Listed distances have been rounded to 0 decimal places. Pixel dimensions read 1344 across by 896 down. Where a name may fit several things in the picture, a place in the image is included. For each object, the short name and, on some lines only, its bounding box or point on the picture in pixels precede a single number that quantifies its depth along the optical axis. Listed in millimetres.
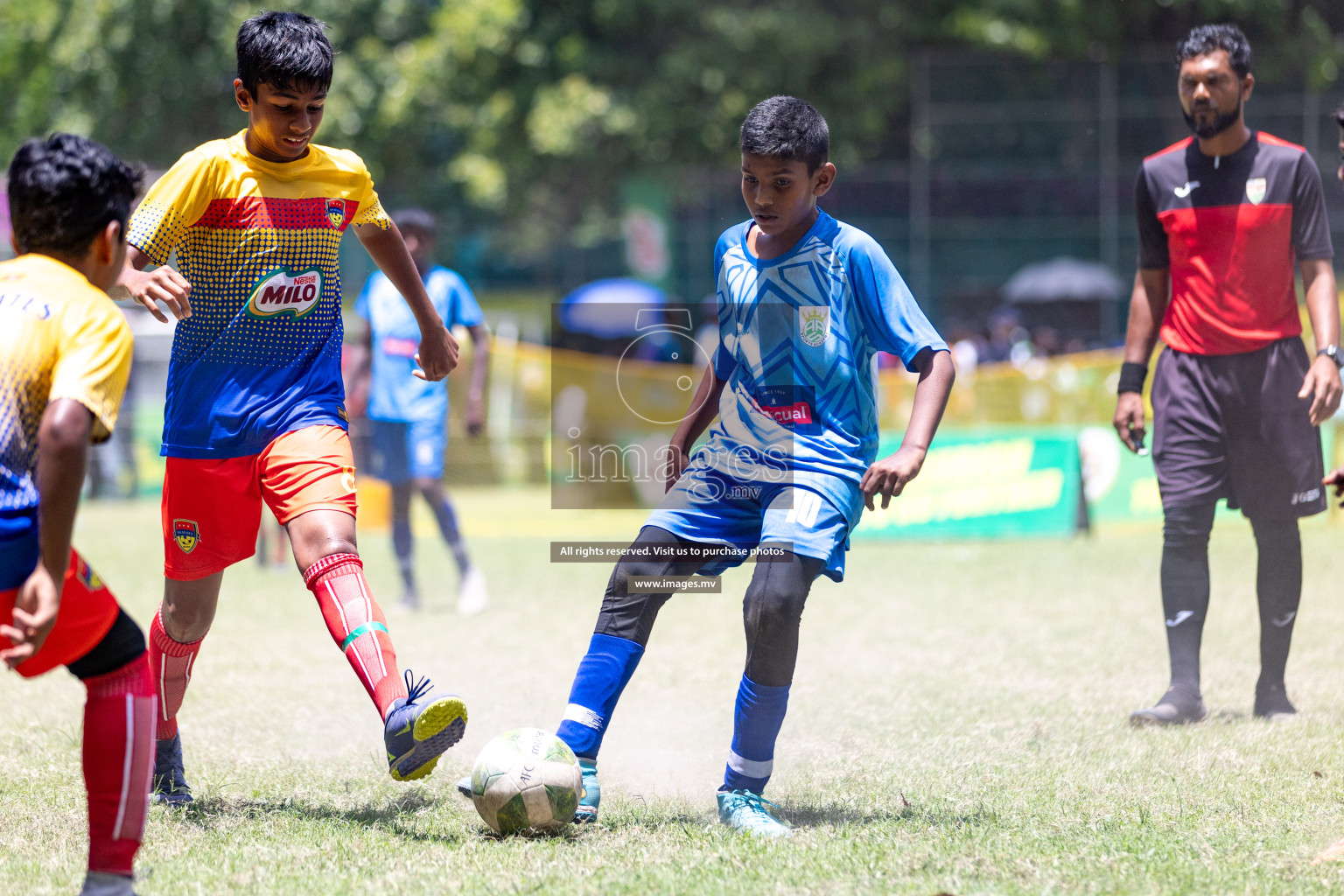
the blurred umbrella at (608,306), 41187
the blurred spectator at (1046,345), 38969
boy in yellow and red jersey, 7852
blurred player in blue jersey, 18062
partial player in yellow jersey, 5637
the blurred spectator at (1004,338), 37406
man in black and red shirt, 11242
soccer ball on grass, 7602
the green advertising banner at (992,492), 25172
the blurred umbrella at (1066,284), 45969
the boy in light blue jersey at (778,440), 7934
